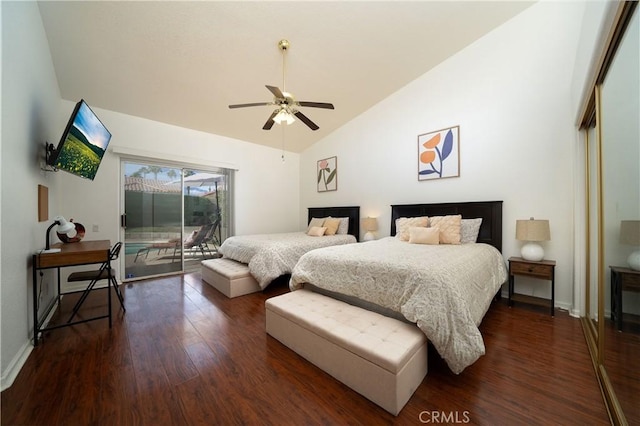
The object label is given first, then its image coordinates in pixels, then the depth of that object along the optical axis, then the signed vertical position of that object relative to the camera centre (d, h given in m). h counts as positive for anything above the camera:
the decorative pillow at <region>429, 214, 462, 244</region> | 2.97 -0.22
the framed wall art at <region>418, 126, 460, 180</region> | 3.41 +0.89
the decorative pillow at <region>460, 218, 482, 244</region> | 3.08 -0.27
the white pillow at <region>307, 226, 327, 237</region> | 4.27 -0.37
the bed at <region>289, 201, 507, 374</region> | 1.47 -0.58
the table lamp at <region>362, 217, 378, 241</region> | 4.26 -0.28
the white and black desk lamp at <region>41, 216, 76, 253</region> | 2.35 -0.12
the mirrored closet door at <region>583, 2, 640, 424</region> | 1.17 -0.06
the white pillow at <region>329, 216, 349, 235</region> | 4.63 -0.32
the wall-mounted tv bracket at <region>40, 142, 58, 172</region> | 2.33 +0.64
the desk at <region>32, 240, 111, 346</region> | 1.95 -0.41
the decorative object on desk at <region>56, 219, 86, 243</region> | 2.56 -0.25
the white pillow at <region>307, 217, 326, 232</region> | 4.76 -0.22
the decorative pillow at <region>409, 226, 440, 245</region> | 2.93 -0.33
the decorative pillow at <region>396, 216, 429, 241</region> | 3.32 -0.20
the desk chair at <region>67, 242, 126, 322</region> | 2.39 -0.68
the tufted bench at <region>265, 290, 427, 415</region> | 1.29 -0.88
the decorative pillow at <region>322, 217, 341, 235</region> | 4.48 -0.27
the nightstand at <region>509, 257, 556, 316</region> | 2.47 -0.68
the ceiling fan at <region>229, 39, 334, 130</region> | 2.43 +1.19
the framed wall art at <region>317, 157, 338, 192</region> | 5.12 +0.87
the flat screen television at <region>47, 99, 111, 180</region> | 2.16 +0.73
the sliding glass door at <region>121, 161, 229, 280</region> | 3.89 -0.07
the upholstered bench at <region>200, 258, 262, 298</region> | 3.10 -0.94
